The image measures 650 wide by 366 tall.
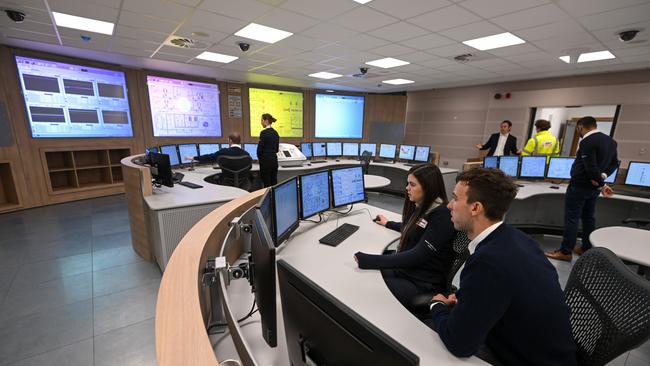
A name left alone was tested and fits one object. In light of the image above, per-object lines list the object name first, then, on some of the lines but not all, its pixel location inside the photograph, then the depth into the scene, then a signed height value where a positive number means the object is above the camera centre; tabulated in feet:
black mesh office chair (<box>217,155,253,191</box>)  12.84 -2.08
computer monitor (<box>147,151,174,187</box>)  9.05 -1.49
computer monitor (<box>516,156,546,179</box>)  12.98 -1.60
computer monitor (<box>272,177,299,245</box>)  4.75 -1.53
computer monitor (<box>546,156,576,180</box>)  12.57 -1.55
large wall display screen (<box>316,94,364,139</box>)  25.72 +1.29
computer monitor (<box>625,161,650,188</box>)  11.36 -1.61
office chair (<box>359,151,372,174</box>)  18.67 -2.00
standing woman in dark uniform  13.85 -1.23
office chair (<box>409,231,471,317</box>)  4.28 -2.39
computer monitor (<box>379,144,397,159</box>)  20.24 -1.53
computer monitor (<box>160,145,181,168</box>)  13.74 -1.37
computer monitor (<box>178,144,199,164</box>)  14.64 -1.41
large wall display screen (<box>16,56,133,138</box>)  14.44 +1.36
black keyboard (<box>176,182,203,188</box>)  10.39 -2.30
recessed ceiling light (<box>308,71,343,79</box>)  18.49 +3.81
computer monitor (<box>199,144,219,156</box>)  15.79 -1.34
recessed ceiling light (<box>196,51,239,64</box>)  14.21 +3.77
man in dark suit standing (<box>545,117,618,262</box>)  9.04 -1.51
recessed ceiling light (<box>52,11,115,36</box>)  9.70 +3.78
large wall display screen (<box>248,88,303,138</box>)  22.75 +1.65
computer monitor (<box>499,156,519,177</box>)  13.16 -1.44
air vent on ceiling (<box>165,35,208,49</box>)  11.84 +3.79
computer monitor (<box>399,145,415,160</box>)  19.42 -1.54
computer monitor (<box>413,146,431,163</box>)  18.54 -1.55
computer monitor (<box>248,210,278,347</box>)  2.37 -1.44
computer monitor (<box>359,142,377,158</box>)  20.68 -1.32
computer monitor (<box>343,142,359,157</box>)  20.74 -1.51
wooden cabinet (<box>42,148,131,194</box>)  16.01 -2.75
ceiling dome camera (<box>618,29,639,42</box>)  9.54 +3.66
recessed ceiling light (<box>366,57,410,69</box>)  14.77 +3.85
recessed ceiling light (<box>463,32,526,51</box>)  10.68 +3.83
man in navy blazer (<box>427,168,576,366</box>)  2.66 -1.74
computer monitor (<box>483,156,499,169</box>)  13.16 -1.37
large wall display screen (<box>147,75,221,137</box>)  18.70 +1.30
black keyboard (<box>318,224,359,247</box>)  5.60 -2.32
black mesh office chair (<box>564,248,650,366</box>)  2.74 -1.93
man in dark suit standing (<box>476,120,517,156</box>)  15.96 -0.64
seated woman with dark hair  4.48 -1.98
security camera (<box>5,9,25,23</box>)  9.09 +3.66
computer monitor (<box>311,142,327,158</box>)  20.29 -1.53
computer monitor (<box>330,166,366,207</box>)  6.91 -1.51
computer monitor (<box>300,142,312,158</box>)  19.88 -1.44
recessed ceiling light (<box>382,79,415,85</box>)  20.56 +3.85
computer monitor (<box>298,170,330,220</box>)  5.90 -1.49
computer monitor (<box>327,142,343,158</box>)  20.65 -1.53
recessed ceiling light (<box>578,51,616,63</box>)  12.42 +3.79
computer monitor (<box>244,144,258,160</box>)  17.80 -1.39
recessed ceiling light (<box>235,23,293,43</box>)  10.58 +3.88
